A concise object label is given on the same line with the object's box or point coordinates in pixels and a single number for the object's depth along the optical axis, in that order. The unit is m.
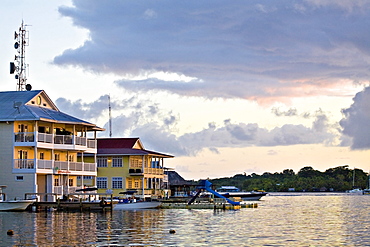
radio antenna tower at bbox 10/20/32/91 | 75.88
